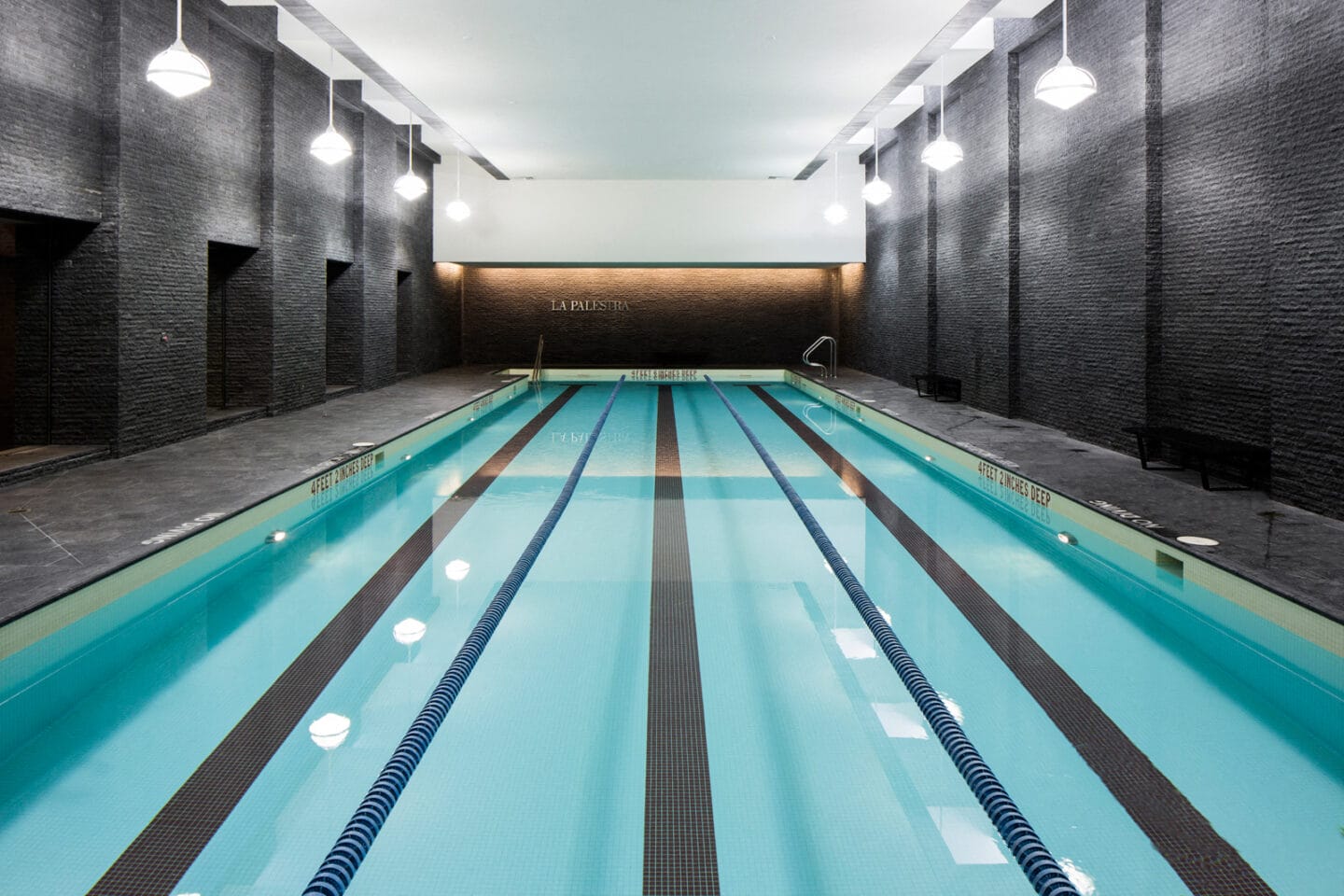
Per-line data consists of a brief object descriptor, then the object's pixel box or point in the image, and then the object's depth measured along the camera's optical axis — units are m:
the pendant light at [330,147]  7.47
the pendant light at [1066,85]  5.38
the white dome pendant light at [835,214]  13.50
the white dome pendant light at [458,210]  13.31
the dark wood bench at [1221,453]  5.66
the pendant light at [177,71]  5.08
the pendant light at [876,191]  10.91
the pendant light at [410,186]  10.34
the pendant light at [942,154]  7.76
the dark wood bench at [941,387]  10.99
